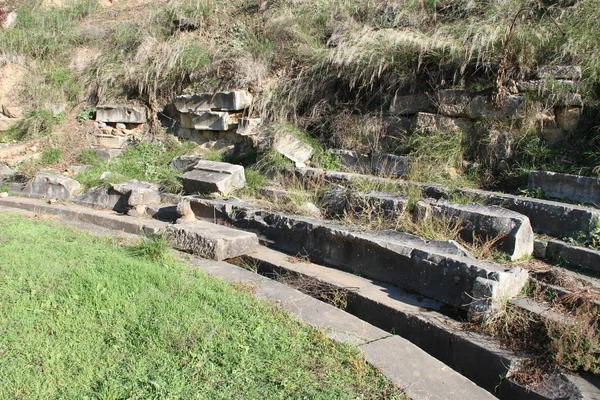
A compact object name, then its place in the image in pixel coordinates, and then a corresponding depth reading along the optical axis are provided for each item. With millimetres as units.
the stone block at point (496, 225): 4500
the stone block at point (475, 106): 5957
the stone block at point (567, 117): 5691
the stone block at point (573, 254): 4316
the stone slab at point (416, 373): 3035
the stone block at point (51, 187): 7942
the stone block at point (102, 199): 7410
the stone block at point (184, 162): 8055
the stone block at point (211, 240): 5284
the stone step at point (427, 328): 3393
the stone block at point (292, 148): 7078
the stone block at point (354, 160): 6727
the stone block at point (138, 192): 7020
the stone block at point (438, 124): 6332
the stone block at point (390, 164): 6348
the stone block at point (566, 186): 4992
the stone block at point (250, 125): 7926
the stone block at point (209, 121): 8289
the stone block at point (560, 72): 5689
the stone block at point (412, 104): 6703
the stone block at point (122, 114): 9445
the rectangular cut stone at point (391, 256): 4027
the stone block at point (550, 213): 4613
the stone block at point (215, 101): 8219
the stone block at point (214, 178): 6820
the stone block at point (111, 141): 9422
